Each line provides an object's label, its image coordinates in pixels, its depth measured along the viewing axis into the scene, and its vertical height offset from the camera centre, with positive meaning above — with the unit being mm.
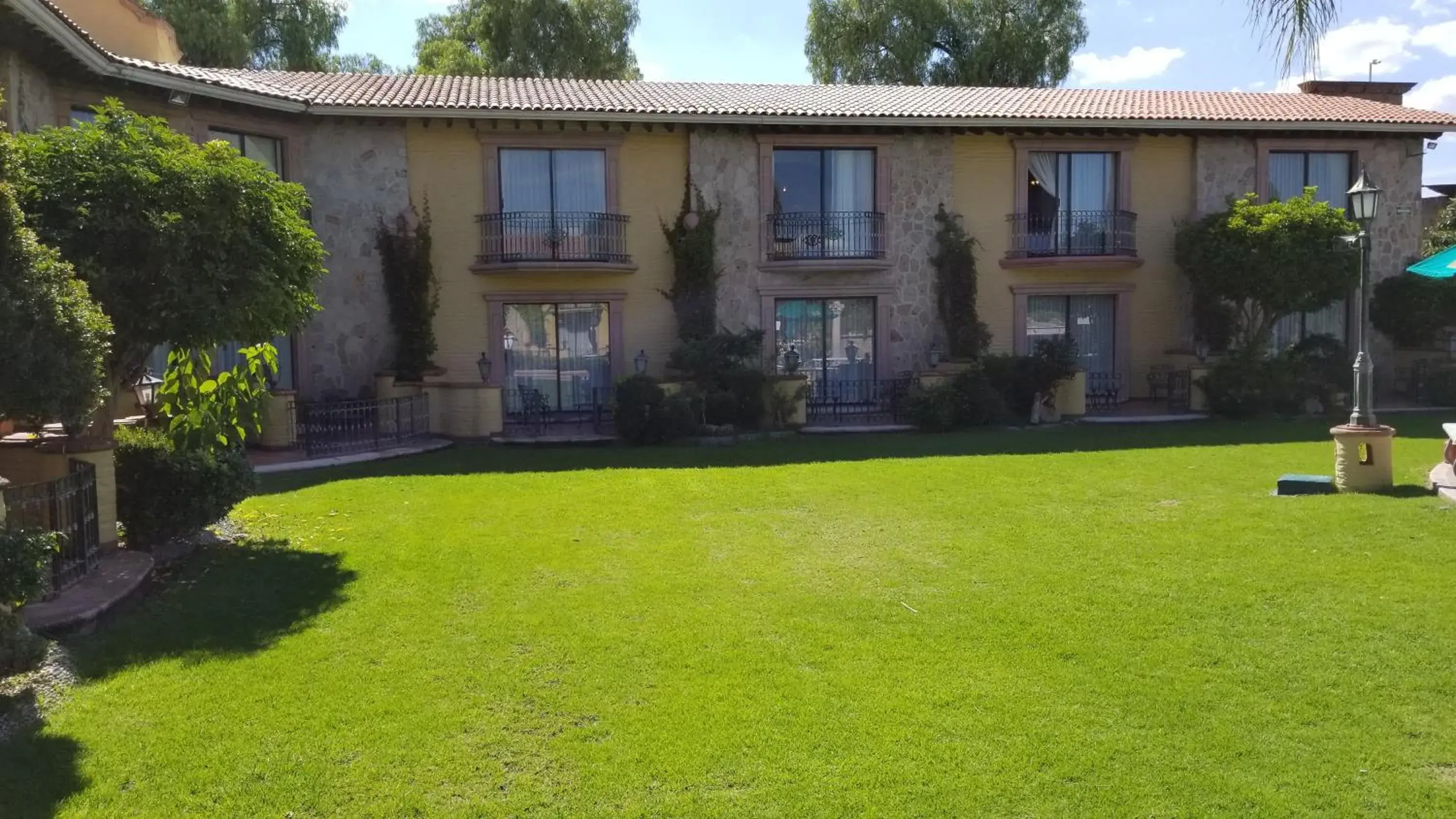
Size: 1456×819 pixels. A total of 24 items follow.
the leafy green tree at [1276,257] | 18328 +1805
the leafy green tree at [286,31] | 31609 +10562
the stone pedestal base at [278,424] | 15047 -693
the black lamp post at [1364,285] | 11219 +778
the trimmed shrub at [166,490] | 8492 -922
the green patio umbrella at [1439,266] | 12109 +1057
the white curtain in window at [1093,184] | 20844 +3507
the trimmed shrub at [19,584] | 5117 -1003
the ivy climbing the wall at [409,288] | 17969 +1441
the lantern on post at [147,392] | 11305 -163
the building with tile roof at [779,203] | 18109 +3039
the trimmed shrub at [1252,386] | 18359 -471
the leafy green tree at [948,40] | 33406 +10373
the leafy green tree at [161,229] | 7836 +1126
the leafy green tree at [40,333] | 5688 +253
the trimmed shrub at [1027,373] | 18391 -176
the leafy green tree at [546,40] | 31750 +10093
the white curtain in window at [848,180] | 20109 +3528
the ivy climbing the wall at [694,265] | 19016 +1856
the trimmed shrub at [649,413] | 16297 -686
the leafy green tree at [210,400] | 9195 -219
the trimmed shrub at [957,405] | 17453 -681
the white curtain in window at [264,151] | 16719 +3593
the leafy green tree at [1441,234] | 24781 +2950
